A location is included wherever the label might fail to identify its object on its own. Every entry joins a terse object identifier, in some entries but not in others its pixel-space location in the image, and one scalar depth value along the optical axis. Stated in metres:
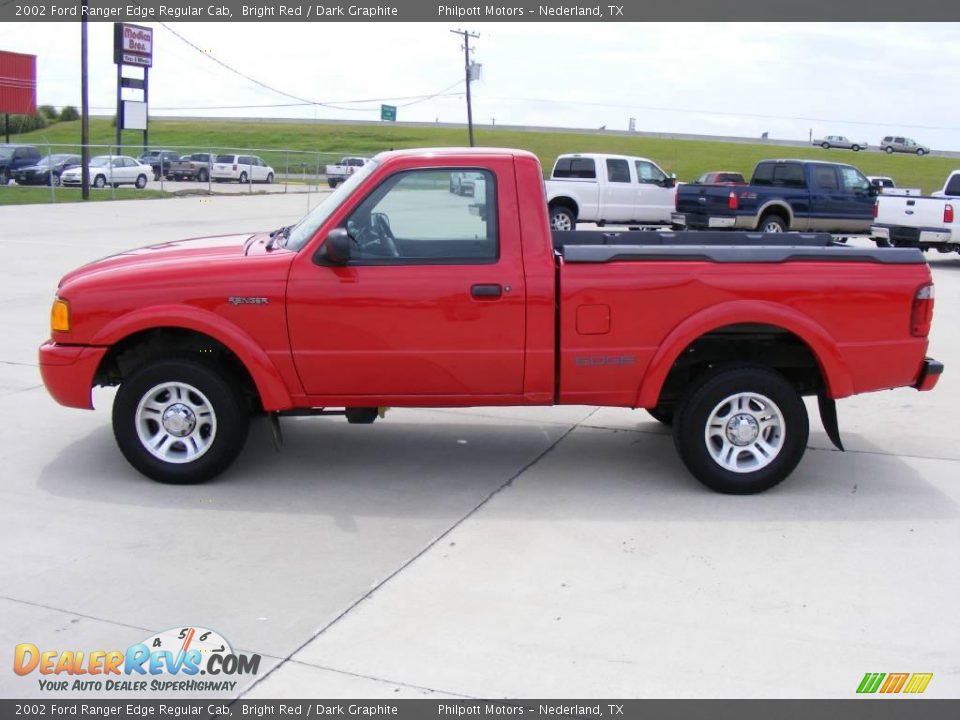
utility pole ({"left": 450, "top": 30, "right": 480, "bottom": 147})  63.06
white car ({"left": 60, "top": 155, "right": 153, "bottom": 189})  39.50
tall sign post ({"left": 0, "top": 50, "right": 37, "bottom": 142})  56.56
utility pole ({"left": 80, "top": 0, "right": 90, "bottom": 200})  31.30
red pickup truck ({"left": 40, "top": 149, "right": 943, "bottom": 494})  5.80
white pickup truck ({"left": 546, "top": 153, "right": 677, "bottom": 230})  23.73
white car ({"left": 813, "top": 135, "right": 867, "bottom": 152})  86.25
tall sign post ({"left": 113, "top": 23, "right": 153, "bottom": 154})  46.50
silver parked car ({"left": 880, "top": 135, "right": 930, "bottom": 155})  85.56
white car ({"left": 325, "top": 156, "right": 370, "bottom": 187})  46.96
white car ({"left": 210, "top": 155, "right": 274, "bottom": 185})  49.44
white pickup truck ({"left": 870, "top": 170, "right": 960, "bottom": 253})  19.41
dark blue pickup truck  21.34
